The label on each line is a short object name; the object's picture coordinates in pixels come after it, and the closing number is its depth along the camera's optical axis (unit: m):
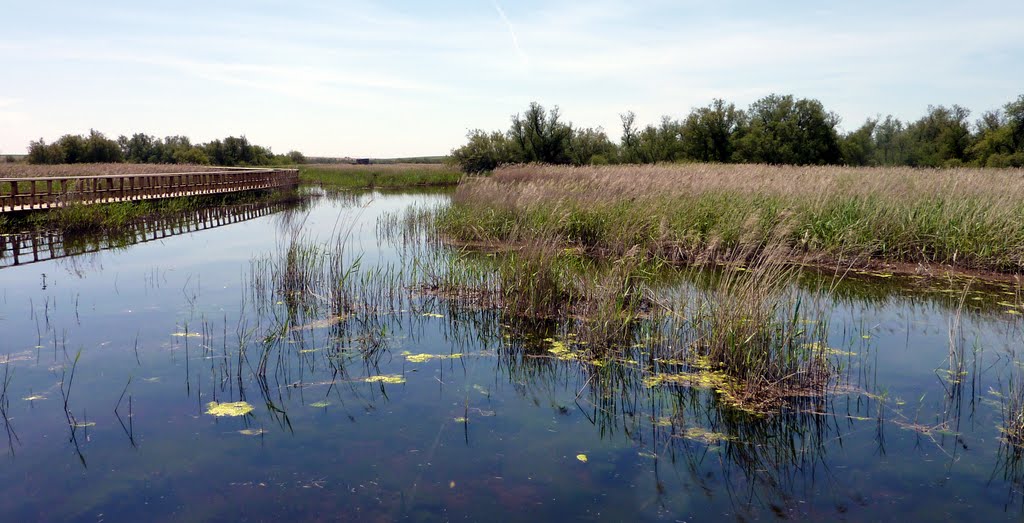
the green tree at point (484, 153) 51.59
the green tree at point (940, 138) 51.25
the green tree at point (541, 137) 49.31
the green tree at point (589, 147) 50.25
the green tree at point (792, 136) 51.78
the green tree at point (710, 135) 54.50
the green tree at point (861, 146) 57.45
